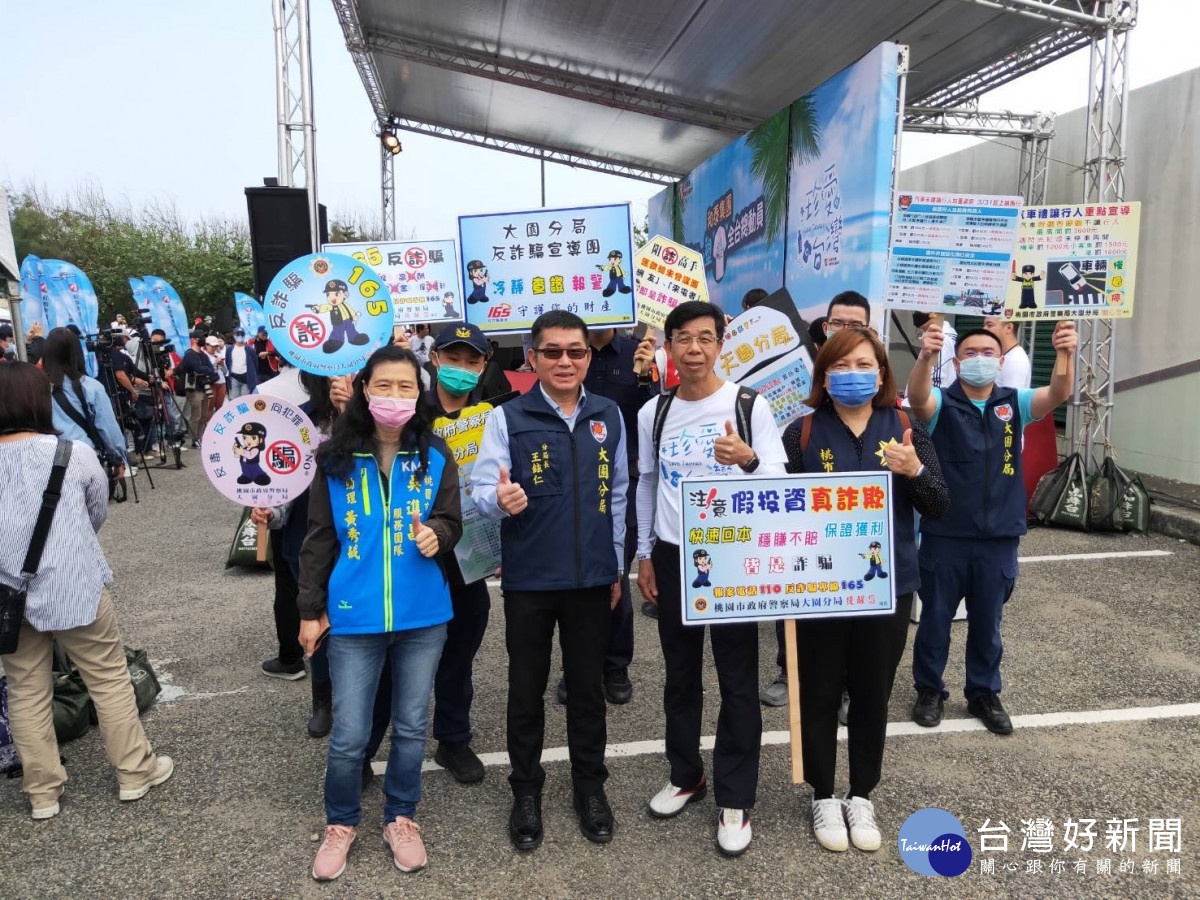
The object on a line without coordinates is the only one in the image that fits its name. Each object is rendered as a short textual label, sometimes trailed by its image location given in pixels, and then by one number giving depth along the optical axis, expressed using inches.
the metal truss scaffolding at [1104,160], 281.6
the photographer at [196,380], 483.8
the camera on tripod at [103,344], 380.8
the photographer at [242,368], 496.4
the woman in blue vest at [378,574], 101.0
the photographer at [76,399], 215.2
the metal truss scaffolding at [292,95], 254.7
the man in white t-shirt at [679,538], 106.9
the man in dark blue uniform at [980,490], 136.6
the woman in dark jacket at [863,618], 106.6
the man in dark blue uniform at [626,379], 163.5
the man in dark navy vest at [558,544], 105.3
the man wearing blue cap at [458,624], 125.6
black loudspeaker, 195.0
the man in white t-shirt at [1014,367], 184.5
